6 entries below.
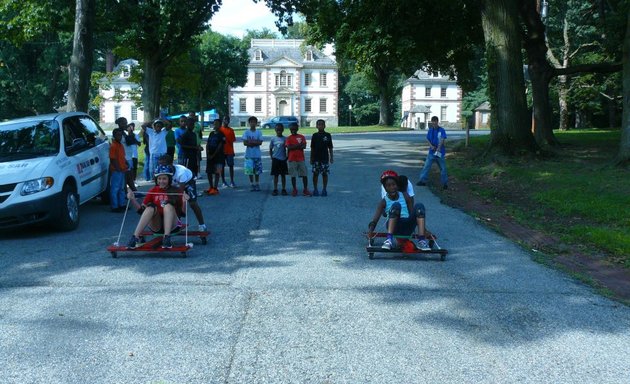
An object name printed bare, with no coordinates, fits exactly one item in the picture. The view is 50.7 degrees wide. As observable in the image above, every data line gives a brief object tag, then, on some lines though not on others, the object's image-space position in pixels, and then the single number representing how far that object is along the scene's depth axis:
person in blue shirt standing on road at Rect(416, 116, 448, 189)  15.61
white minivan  9.78
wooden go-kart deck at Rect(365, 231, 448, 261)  8.34
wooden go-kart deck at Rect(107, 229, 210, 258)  8.37
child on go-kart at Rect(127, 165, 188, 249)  8.52
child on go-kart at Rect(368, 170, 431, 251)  8.51
